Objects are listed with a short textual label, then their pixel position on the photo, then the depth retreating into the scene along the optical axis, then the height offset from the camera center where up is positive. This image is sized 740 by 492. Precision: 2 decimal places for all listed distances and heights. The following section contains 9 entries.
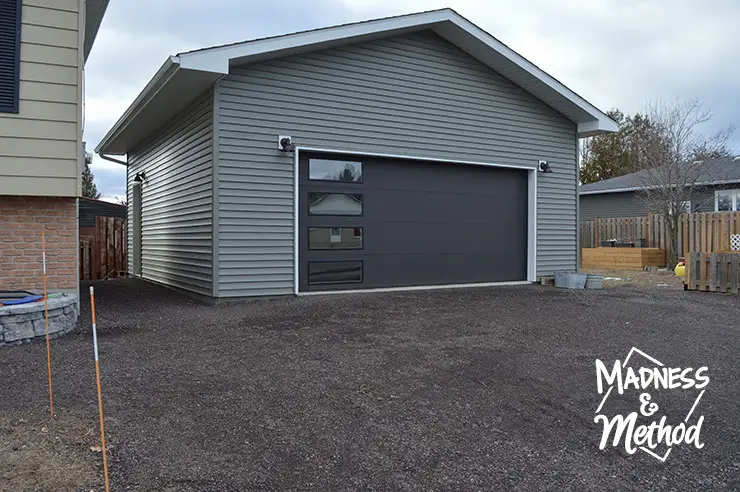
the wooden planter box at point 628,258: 16.22 -0.52
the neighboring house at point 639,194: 18.81 +1.77
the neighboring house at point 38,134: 6.00 +1.17
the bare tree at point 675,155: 16.28 +2.77
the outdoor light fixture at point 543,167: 11.17 +1.47
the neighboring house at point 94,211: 17.77 +1.02
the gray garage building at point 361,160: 8.37 +1.41
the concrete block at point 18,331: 5.35 -0.86
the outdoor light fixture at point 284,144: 8.59 +1.49
